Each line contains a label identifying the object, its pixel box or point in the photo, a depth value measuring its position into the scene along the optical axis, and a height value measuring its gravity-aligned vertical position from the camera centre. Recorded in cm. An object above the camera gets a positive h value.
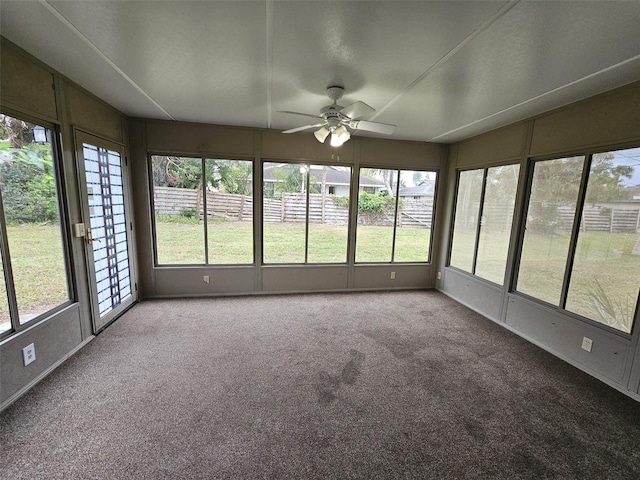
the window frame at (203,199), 384 -1
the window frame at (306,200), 415 +2
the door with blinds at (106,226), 281 -36
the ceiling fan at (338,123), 252 +81
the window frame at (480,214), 337 -11
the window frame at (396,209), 445 -8
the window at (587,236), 237 -27
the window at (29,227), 198 -27
